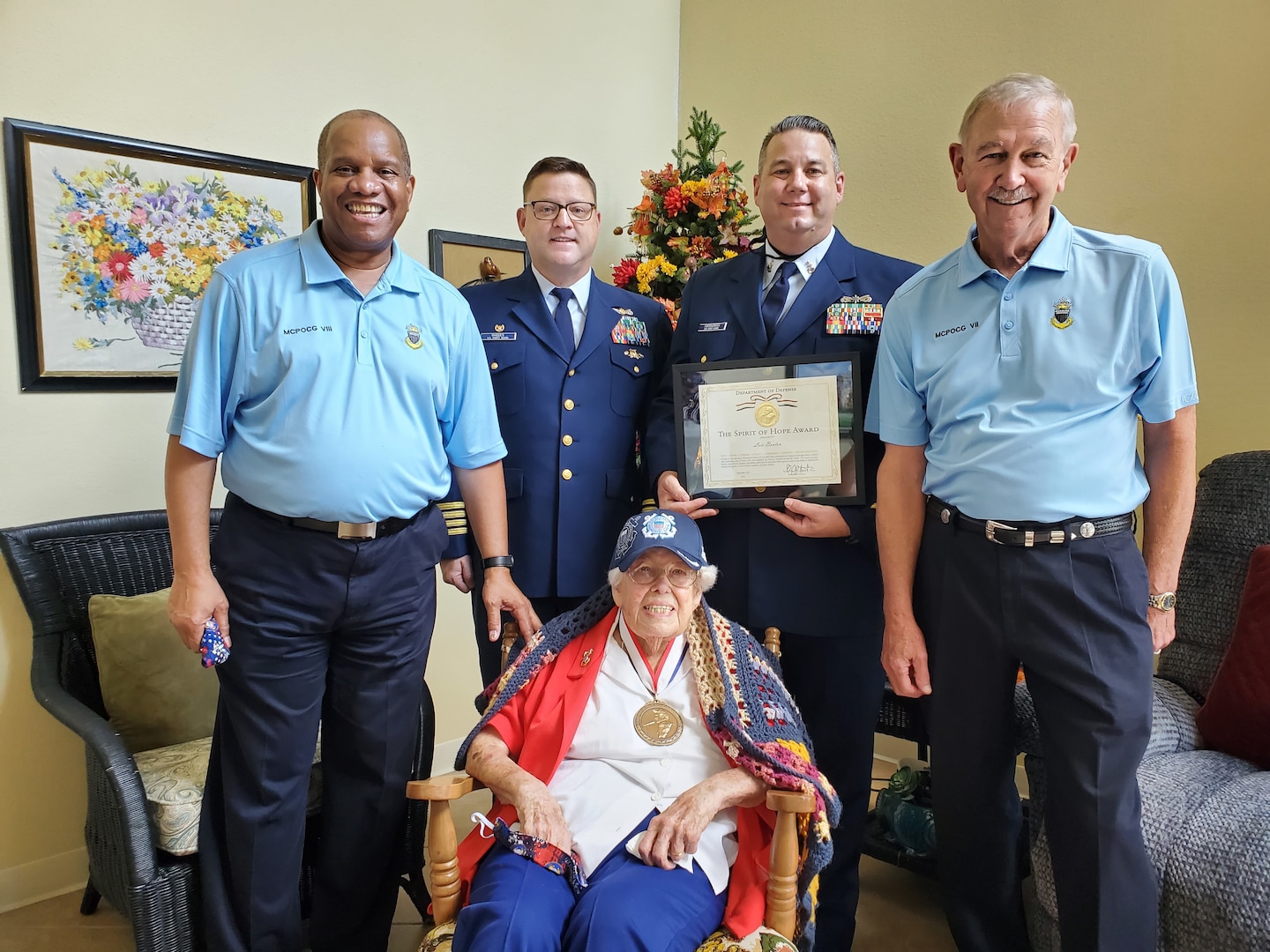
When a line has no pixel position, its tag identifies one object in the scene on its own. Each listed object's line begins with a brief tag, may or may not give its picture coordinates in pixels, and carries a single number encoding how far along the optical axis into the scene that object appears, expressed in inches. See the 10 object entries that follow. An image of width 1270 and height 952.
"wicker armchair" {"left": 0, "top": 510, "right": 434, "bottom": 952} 74.2
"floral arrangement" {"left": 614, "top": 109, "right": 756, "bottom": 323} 131.8
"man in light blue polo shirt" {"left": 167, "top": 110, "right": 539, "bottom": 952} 66.7
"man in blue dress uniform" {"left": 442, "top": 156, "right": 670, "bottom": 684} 82.7
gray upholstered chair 63.7
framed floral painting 92.0
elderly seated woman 59.2
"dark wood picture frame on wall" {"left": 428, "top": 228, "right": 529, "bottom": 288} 127.6
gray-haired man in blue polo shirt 59.9
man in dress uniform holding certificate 76.4
